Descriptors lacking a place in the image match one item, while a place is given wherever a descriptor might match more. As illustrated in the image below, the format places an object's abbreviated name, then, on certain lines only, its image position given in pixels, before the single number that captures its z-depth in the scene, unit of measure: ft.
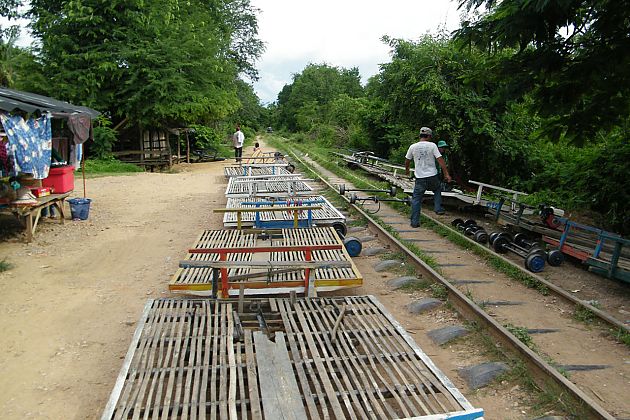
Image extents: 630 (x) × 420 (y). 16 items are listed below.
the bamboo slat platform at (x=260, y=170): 54.95
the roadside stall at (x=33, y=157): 28.40
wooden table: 28.39
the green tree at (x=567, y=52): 16.92
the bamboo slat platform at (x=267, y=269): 18.62
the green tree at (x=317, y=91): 204.66
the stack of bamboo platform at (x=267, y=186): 38.63
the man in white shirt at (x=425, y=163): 28.71
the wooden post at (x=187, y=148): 84.65
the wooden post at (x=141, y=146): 75.56
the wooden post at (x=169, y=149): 75.97
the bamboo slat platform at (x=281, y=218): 29.63
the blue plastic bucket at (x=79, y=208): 35.06
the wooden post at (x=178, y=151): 81.92
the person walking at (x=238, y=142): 73.41
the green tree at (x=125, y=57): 65.31
